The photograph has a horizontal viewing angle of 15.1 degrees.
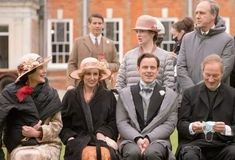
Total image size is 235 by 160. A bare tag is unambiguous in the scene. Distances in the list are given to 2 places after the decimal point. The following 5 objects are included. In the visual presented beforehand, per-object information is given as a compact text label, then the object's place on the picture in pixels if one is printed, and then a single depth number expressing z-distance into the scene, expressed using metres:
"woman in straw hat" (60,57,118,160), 9.00
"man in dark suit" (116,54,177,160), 8.84
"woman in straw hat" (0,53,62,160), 8.65
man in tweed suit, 11.40
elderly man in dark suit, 8.59
